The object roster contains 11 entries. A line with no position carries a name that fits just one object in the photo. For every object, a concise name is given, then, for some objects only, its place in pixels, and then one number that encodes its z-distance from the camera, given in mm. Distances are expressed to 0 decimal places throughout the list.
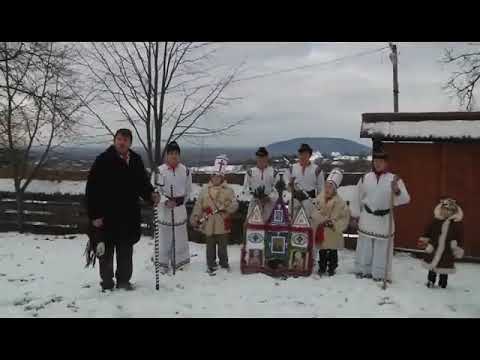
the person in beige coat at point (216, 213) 5957
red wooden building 6602
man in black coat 4957
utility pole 14094
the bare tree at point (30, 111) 8641
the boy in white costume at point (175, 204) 5887
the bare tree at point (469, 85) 10467
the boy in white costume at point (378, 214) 5480
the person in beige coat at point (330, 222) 5715
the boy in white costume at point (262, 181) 6188
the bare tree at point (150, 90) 8211
